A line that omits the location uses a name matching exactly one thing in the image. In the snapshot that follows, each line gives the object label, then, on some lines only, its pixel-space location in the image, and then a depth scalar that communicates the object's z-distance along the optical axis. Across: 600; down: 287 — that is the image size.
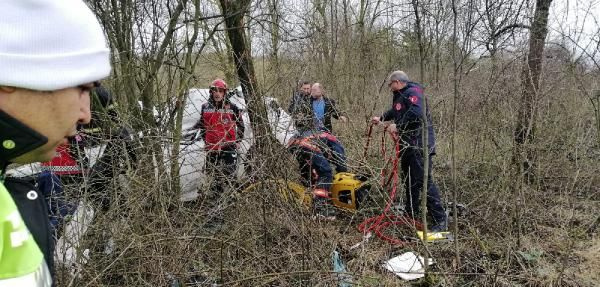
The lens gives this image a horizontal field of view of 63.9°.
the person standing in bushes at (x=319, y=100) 6.54
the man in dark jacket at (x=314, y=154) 4.33
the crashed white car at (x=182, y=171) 3.22
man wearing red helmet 4.06
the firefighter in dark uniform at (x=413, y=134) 5.19
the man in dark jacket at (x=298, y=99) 4.27
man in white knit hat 0.77
